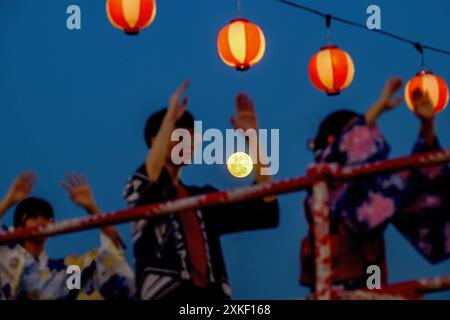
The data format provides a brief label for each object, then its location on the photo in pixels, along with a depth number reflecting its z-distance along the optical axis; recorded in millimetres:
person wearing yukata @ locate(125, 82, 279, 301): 8898
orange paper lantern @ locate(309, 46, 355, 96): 14836
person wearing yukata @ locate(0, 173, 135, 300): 9422
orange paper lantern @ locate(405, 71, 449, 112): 15906
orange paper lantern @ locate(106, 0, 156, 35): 14008
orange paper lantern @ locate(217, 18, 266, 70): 14719
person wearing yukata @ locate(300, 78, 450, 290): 8094
